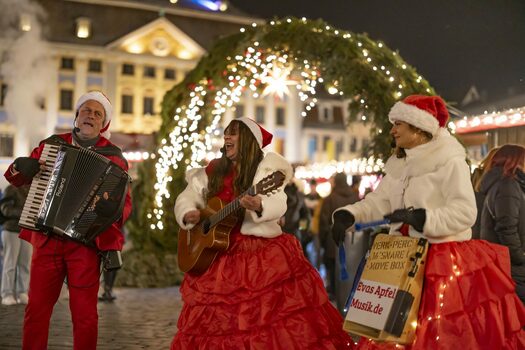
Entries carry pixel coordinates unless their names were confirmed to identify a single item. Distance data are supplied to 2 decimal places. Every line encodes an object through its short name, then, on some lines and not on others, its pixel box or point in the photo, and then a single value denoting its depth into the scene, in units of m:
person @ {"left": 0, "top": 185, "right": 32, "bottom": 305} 9.48
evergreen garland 9.33
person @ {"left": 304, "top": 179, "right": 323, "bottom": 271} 12.24
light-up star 11.02
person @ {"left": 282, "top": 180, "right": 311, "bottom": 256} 10.91
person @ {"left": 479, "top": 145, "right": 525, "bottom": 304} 6.43
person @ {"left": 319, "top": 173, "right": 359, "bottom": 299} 10.62
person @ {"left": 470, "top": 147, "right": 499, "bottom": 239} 6.84
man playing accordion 5.07
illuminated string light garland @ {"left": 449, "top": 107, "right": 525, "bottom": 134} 9.96
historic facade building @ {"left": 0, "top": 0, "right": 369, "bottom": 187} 49.50
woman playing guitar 5.02
